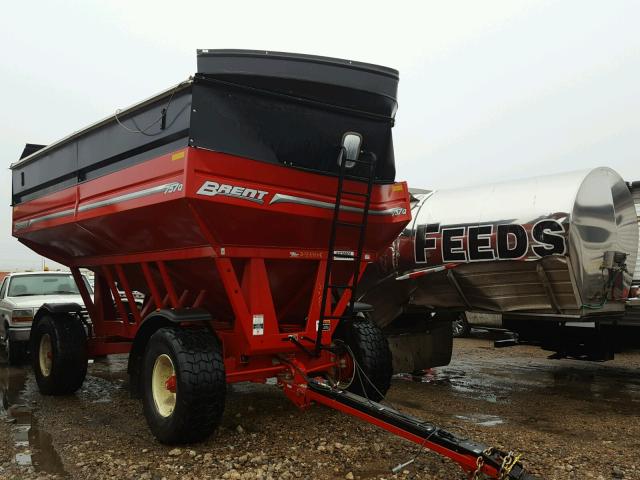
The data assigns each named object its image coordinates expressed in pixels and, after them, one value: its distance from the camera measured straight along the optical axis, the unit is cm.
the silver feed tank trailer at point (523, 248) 627
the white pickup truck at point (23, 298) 899
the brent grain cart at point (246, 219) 464
